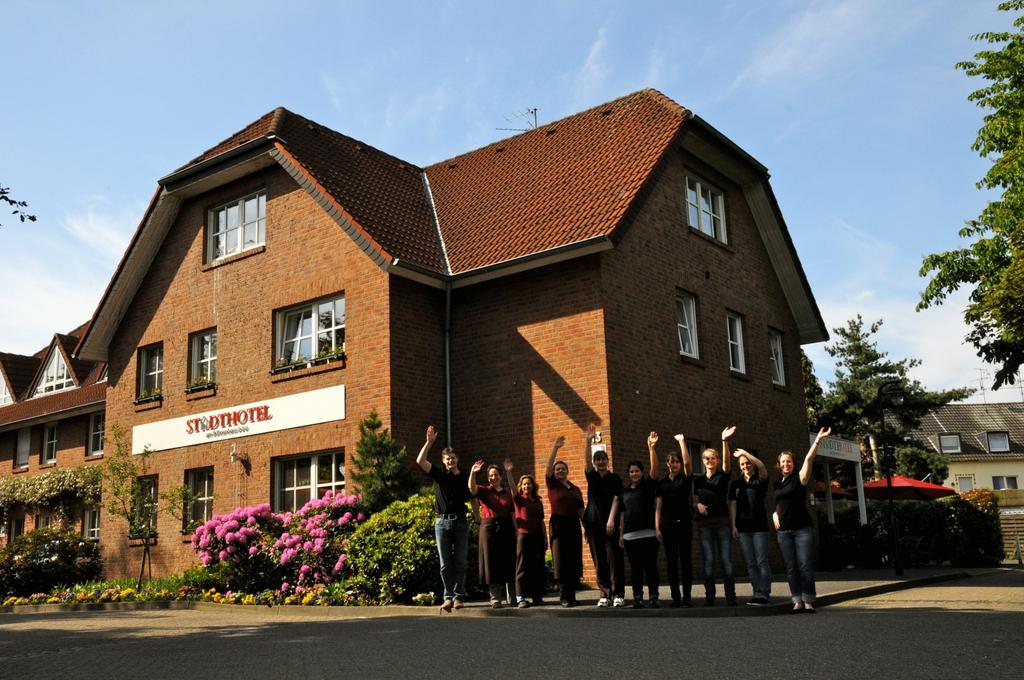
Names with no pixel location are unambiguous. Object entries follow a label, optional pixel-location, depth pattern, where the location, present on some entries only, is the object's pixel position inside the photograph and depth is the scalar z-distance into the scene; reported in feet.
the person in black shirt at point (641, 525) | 35.37
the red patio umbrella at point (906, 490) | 79.10
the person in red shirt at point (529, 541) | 37.99
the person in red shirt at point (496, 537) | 37.83
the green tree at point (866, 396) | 138.10
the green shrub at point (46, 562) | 64.23
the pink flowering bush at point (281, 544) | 45.29
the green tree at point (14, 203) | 32.30
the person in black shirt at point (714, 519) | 35.73
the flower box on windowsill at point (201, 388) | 61.41
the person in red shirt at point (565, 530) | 37.17
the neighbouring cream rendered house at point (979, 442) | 187.93
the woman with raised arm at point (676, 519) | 35.88
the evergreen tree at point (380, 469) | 47.19
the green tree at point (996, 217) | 66.74
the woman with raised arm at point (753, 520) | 35.40
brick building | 52.29
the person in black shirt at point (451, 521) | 37.09
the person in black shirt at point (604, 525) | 36.32
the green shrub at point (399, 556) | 41.63
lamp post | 55.36
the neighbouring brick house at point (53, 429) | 82.02
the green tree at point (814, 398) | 139.64
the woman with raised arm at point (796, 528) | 34.12
